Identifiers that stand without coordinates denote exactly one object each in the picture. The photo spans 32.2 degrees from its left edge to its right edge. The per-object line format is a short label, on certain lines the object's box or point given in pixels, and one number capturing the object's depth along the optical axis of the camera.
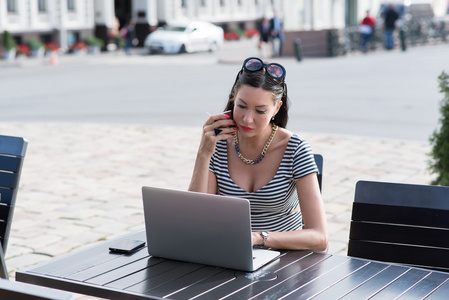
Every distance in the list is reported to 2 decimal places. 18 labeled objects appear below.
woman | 3.63
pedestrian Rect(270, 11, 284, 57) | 30.22
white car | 34.59
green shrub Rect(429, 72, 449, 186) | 6.20
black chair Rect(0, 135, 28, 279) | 4.02
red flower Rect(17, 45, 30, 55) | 32.16
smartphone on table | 3.36
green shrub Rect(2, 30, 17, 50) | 30.77
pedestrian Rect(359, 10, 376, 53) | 30.62
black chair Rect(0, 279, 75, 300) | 1.91
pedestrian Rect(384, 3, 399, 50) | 31.34
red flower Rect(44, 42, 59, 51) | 33.19
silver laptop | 2.90
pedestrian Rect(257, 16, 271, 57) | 30.09
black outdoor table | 2.86
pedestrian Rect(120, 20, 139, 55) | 36.09
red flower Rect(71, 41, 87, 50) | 35.44
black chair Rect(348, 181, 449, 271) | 3.50
